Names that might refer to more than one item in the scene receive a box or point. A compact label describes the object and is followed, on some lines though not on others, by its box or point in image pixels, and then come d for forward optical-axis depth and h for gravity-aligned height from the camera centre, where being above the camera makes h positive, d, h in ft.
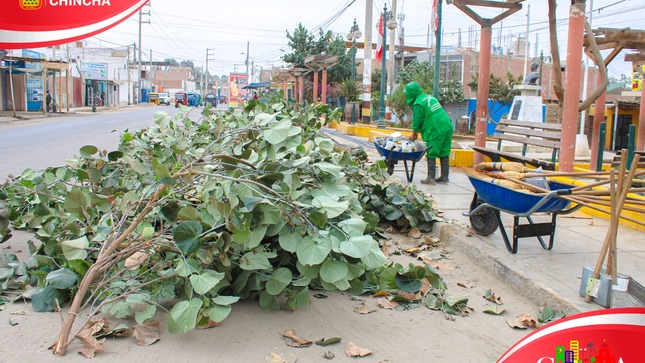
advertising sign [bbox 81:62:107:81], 195.83 +11.04
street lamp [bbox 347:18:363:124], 87.36 +11.16
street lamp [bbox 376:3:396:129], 70.78 +4.70
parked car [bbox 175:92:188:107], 244.22 +3.46
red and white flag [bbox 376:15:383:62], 81.97 +10.05
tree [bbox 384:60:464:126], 82.33 +4.51
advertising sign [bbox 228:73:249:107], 299.58 +15.23
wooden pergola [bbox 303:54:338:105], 83.82 +7.01
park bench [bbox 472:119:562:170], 28.41 -1.32
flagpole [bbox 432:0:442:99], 52.65 +7.20
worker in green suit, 30.30 -0.69
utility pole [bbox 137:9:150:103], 246.06 +6.69
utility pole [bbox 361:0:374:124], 76.79 +7.64
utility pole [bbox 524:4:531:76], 150.10 +23.06
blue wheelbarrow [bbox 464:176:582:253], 16.51 -2.76
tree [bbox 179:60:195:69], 581.12 +42.56
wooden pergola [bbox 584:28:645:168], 29.73 +3.85
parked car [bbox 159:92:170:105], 274.57 +2.73
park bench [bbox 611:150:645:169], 19.40 -1.83
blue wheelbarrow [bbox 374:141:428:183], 30.66 -2.37
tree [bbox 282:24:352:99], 126.93 +13.37
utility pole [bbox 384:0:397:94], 96.78 +8.78
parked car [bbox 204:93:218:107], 269.75 +3.89
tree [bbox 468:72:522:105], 100.83 +4.28
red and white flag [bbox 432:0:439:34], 52.75 +8.80
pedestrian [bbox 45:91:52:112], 129.31 +0.31
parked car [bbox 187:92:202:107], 281.33 +3.22
